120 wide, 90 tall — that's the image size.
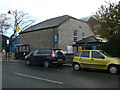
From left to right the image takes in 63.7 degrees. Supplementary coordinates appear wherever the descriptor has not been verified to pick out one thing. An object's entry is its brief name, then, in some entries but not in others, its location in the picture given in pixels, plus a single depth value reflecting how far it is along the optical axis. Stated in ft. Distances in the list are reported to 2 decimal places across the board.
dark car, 29.38
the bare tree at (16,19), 76.34
